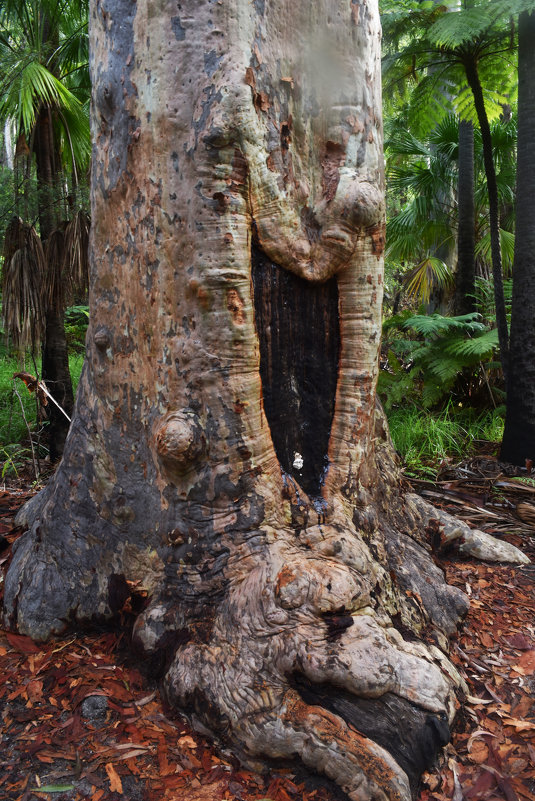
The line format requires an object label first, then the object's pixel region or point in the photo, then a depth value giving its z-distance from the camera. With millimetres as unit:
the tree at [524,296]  4629
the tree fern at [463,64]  4961
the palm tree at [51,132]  4887
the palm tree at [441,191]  7664
